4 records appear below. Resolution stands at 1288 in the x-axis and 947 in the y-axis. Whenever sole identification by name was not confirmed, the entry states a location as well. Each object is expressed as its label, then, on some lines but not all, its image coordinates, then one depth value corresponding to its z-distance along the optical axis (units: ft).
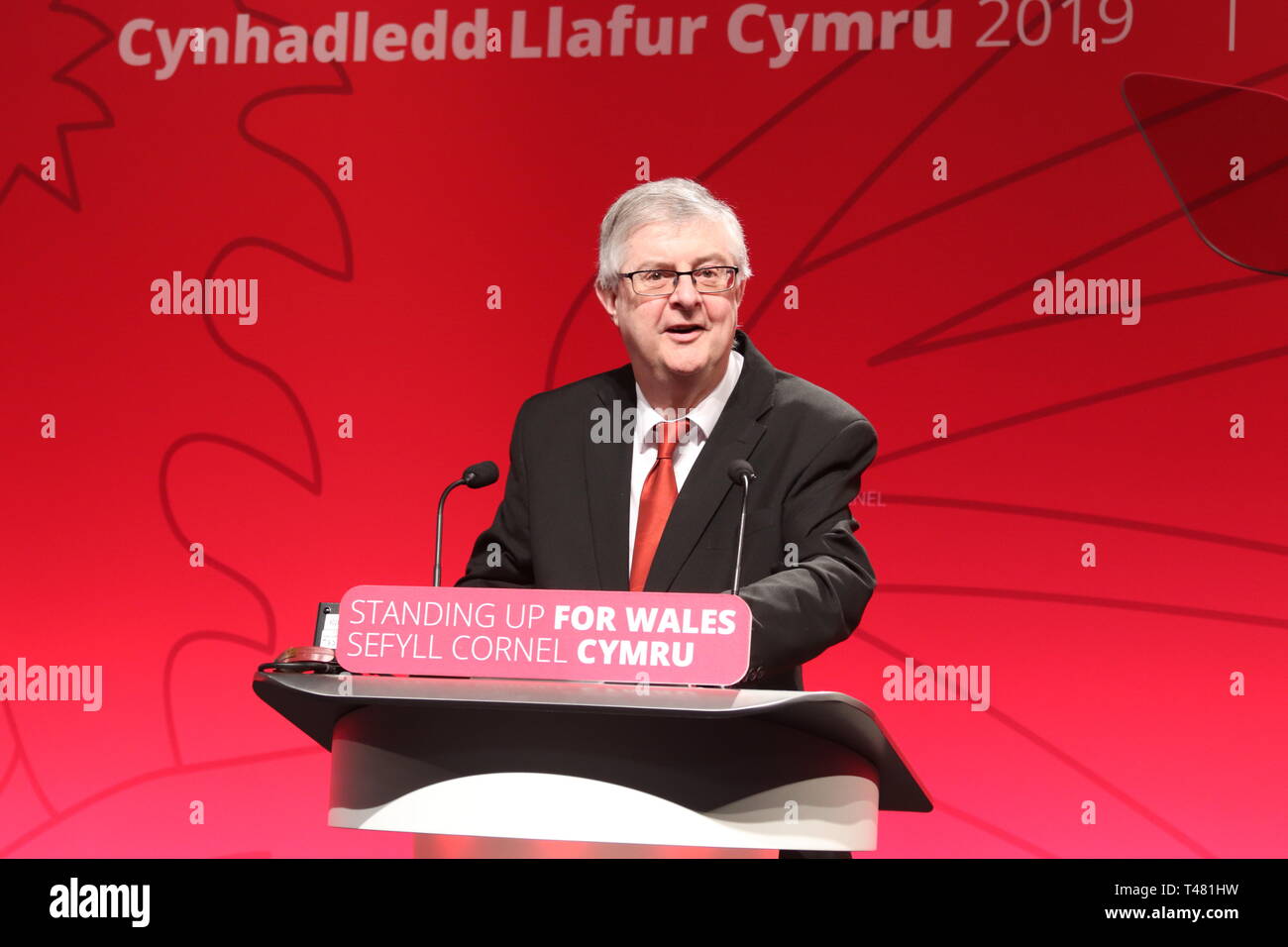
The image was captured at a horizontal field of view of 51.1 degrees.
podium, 5.20
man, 7.38
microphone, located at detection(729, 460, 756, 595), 6.76
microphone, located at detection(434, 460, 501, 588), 7.47
